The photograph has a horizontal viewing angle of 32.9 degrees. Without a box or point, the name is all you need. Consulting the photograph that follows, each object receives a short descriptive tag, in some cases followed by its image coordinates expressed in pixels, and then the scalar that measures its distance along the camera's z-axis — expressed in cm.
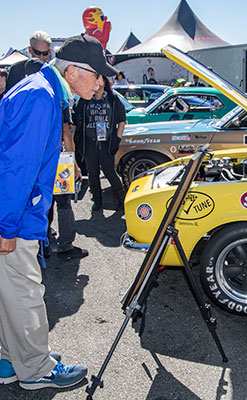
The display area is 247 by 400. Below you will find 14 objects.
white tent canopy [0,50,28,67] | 1306
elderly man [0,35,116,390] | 204
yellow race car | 303
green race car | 767
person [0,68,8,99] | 518
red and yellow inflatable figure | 1002
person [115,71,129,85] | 1231
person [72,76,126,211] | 561
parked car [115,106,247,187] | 576
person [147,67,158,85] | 2027
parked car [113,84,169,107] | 999
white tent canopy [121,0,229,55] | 2420
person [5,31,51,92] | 460
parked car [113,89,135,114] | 854
